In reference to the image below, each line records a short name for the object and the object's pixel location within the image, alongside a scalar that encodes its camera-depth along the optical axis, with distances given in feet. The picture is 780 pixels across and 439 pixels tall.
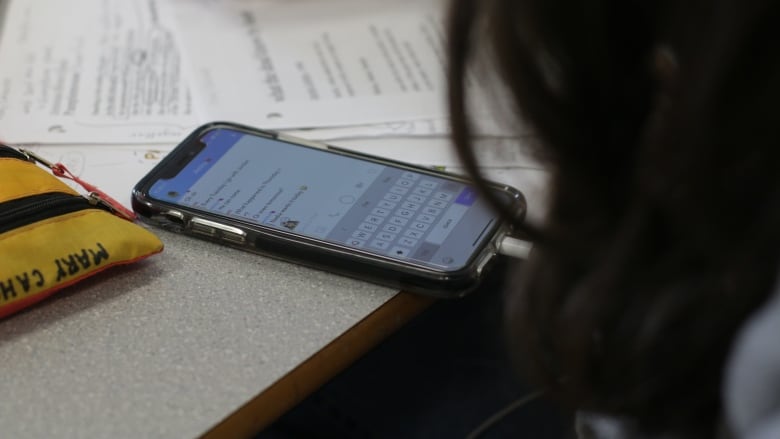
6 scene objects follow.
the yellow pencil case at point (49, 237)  2.62
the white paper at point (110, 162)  2.89
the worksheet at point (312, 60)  3.06
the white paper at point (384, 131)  2.99
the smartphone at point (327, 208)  2.68
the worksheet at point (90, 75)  3.02
